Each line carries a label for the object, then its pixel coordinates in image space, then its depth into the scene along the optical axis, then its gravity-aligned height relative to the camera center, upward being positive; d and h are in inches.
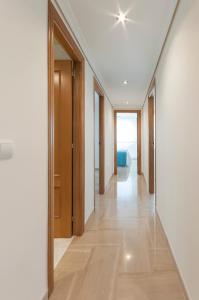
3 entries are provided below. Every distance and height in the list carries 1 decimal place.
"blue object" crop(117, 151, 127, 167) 466.6 -31.5
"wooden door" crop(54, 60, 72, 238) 122.9 -3.6
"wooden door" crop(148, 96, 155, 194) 223.9 +0.0
